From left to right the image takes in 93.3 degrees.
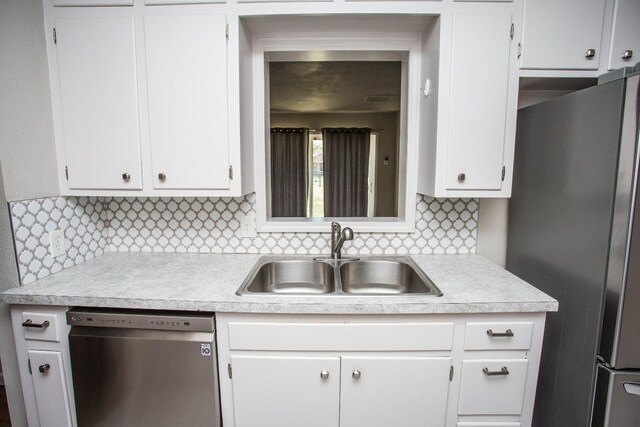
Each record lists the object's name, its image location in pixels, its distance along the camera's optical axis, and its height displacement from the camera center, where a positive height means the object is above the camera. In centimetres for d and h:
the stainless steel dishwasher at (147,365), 116 -73
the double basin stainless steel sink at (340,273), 158 -52
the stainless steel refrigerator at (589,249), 96 -26
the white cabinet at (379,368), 116 -74
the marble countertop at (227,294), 113 -46
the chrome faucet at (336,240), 157 -34
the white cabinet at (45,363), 122 -77
